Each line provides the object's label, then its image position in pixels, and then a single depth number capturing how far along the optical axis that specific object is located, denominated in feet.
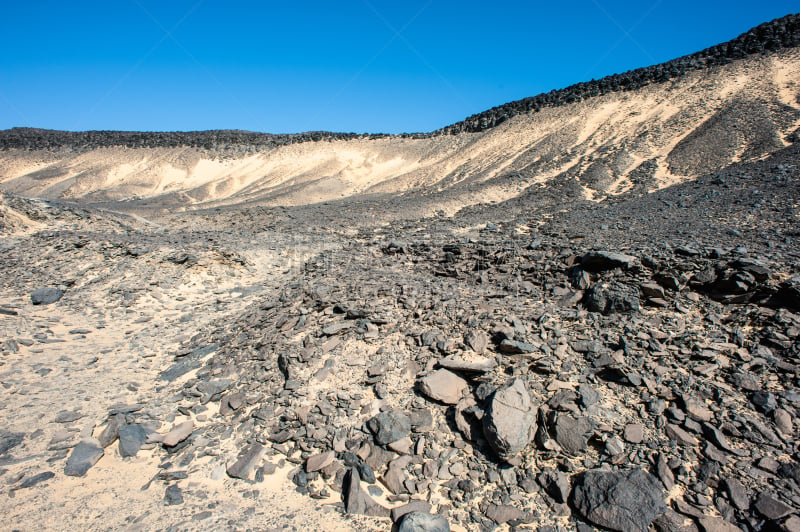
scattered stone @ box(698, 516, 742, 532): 8.87
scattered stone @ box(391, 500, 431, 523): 9.95
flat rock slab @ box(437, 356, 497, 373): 13.75
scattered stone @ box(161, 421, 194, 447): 12.85
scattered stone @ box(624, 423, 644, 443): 10.95
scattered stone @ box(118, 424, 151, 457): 12.76
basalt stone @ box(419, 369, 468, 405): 13.03
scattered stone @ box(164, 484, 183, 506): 10.67
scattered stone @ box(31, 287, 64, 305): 25.25
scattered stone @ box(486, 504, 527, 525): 9.73
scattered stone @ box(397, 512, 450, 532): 9.39
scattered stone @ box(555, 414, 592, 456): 10.98
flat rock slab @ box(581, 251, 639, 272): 18.90
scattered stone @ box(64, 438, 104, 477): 11.96
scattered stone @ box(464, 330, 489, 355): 14.81
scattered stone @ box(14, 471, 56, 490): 11.36
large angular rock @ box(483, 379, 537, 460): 10.98
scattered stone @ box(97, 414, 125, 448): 13.07
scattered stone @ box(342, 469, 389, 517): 10.13
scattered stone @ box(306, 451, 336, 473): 11.48
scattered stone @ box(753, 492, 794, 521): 8.87
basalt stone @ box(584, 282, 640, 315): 16.40
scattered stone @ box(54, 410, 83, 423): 14.46
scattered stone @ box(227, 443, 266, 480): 11.52
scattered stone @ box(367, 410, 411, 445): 12.01
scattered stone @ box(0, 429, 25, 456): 12.94
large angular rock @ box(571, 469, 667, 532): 9.30
